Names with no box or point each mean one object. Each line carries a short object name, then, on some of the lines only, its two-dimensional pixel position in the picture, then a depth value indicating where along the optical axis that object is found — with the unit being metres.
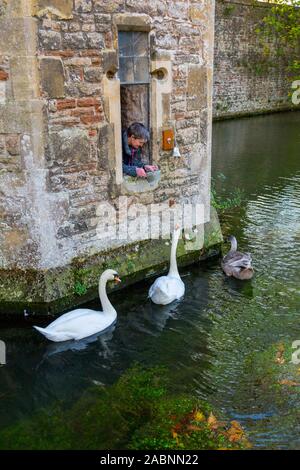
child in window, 6.47
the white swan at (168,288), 6.22
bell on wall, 6.88
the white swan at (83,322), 5.37
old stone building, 5.29
